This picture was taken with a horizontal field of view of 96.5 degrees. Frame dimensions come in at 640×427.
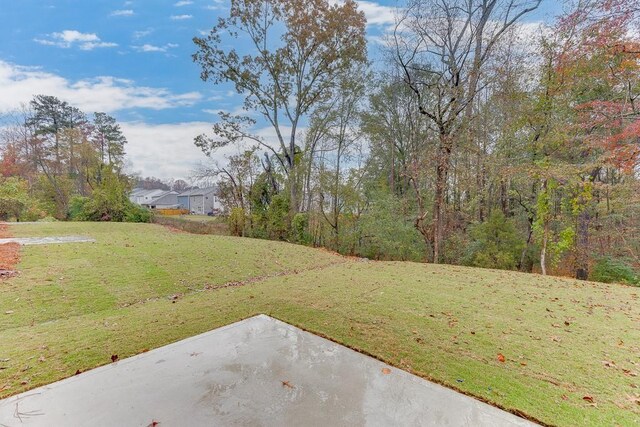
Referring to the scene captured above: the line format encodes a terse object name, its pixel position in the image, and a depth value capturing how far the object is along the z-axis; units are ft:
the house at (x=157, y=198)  127.75
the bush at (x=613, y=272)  24.72
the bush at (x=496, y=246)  29.25
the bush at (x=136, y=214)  50.55
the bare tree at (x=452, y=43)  28.43
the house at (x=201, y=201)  116.37
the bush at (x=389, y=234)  33.01
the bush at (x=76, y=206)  49.57
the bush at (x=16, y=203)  44.33
